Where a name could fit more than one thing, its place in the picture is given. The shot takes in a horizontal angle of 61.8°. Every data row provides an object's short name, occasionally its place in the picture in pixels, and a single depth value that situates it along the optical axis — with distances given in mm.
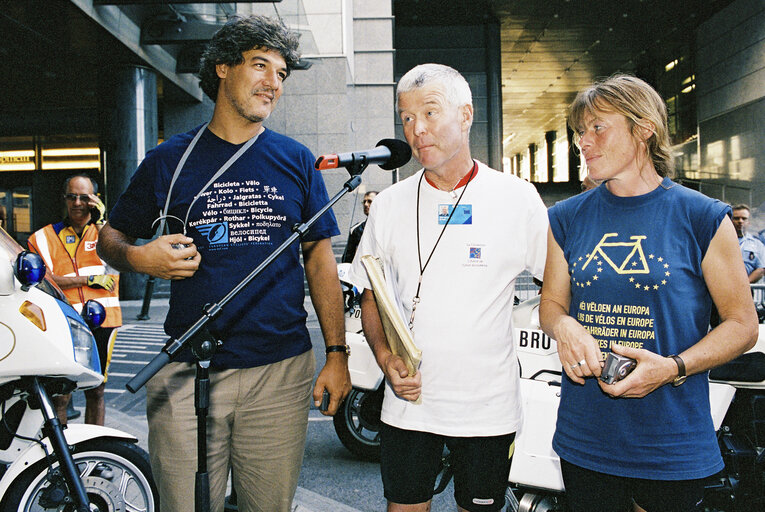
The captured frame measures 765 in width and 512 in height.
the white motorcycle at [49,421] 2490
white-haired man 2160
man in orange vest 4938
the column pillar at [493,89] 27641
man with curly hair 2189
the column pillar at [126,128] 14336
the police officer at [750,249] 8703
